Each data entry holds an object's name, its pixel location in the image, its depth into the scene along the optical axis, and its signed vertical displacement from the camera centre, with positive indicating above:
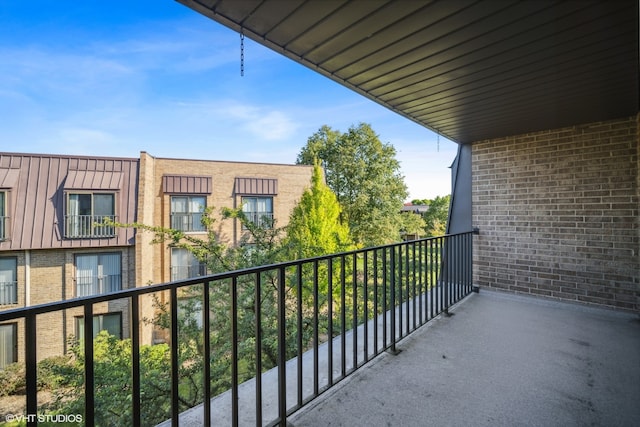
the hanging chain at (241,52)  1.73 +1.02
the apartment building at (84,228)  8.32 -0.47
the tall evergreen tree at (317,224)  8.60 -0.38
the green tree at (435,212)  20.70 +0.00
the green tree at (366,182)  16.22 +1.82
